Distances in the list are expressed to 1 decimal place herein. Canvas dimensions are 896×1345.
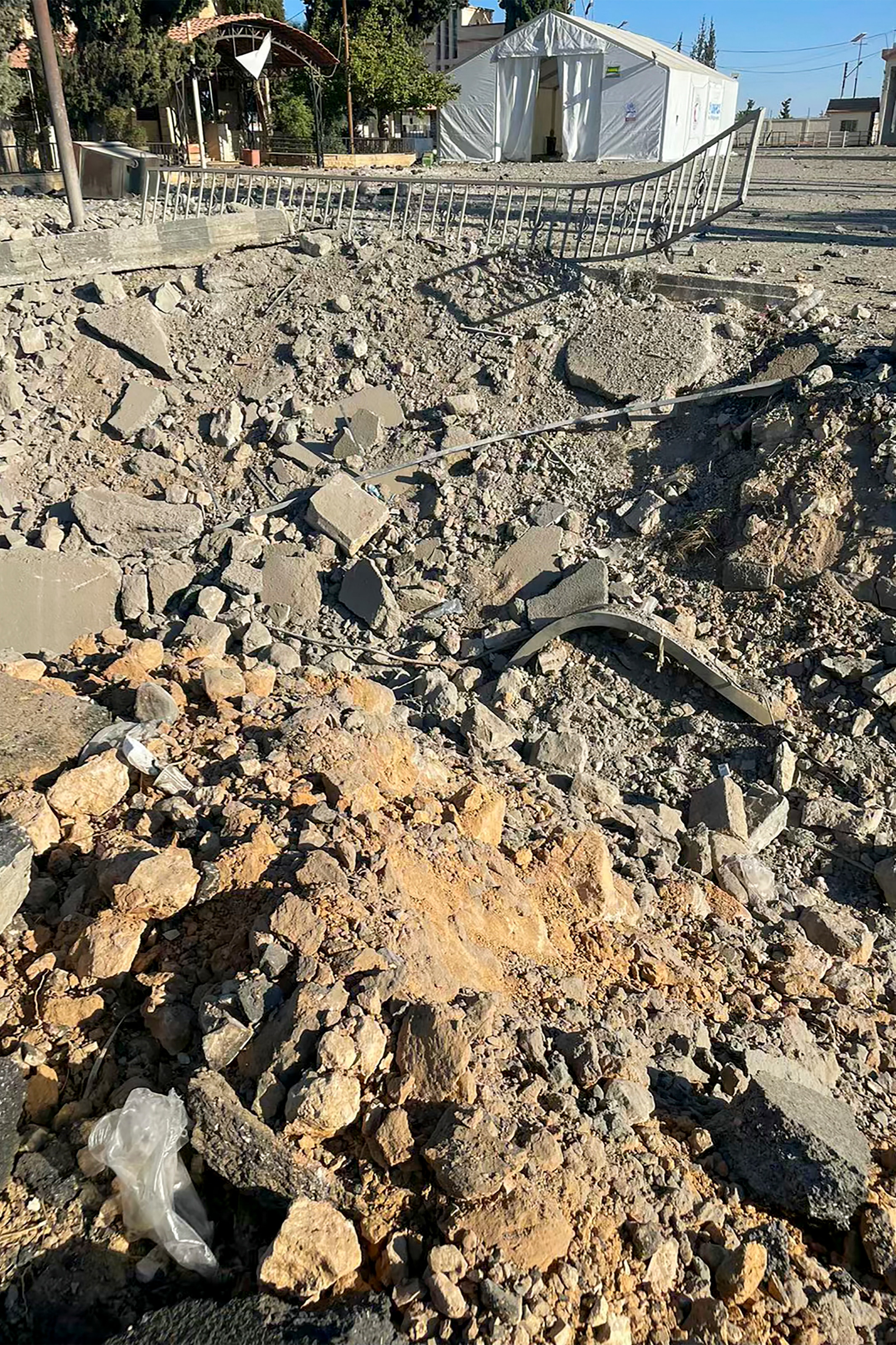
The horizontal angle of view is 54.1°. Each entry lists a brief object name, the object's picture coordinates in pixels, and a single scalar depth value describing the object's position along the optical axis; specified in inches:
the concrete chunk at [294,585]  239.6
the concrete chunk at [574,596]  221.1
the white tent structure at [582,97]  699.4
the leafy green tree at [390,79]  727.1
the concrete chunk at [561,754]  198.1
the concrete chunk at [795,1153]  98.1
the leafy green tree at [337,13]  846.5
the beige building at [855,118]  1294.3
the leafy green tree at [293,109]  787.4
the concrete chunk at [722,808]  184.7
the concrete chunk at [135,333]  291.1
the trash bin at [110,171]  428.1
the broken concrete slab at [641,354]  266.5
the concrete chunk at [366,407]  280.8
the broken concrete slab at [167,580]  236.1
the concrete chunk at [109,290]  301.4
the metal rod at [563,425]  259.8
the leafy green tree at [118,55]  642.8
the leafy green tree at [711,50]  1924.2
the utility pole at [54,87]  314.2
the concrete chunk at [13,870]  119.3
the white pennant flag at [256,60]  521.7
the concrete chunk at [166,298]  305.7
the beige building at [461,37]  1376.7
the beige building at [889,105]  1194.6
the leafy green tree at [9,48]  544.1
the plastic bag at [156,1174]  87.2
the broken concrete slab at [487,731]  197.6
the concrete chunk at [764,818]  186.2
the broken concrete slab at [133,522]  248.2
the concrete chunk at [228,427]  274.7
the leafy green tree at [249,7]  807.7
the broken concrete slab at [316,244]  325.7
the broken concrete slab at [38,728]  149.6
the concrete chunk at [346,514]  248.1
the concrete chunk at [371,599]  233.9
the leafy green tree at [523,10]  1241.4
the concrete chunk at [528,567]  238.4
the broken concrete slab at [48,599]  220.4
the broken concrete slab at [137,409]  275.6
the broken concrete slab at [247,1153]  90.3
